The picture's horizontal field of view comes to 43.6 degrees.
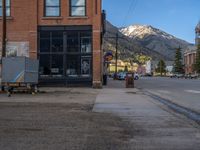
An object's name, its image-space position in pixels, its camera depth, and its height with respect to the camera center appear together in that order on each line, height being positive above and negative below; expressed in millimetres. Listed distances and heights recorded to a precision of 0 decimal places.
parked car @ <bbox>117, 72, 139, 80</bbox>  42833 -585
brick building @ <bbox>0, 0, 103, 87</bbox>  21840 +2942
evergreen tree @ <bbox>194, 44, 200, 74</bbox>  75141 +2927
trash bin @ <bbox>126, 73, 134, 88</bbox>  23446 -787
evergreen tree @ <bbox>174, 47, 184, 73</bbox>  89880 +2390
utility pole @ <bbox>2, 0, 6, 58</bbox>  17699 +2588
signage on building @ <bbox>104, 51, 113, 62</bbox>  26265 +1744
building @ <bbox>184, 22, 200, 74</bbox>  95561 +8188
